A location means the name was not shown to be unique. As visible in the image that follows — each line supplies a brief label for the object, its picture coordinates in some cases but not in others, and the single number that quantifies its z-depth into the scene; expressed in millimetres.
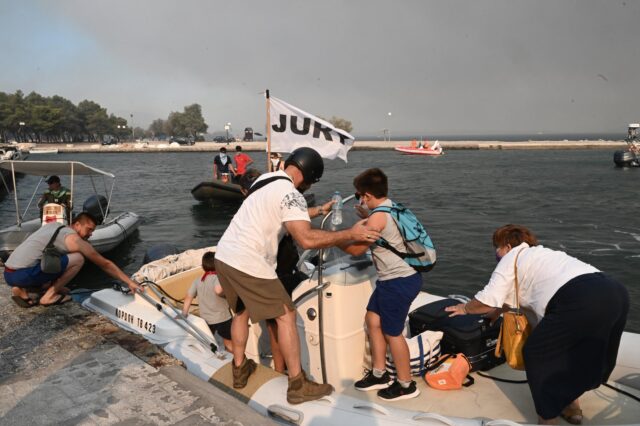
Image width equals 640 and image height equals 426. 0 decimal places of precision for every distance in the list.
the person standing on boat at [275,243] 3072
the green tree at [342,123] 140250
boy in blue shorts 3373
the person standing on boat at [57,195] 10469
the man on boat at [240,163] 19031
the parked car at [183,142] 107775
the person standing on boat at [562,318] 2938
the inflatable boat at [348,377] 3162
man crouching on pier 5082
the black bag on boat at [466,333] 3973
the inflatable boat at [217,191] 18938
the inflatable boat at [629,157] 41188
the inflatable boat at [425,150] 62684
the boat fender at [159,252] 8375
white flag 6887
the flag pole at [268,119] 7014
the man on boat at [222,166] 20266
